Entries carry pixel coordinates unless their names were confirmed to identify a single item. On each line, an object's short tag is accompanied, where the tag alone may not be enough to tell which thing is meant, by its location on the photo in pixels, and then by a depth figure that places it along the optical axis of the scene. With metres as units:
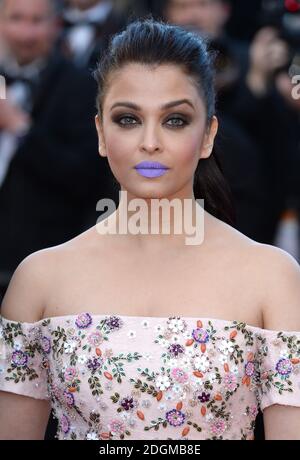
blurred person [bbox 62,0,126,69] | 7.82
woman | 4.45
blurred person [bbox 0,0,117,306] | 7.15
